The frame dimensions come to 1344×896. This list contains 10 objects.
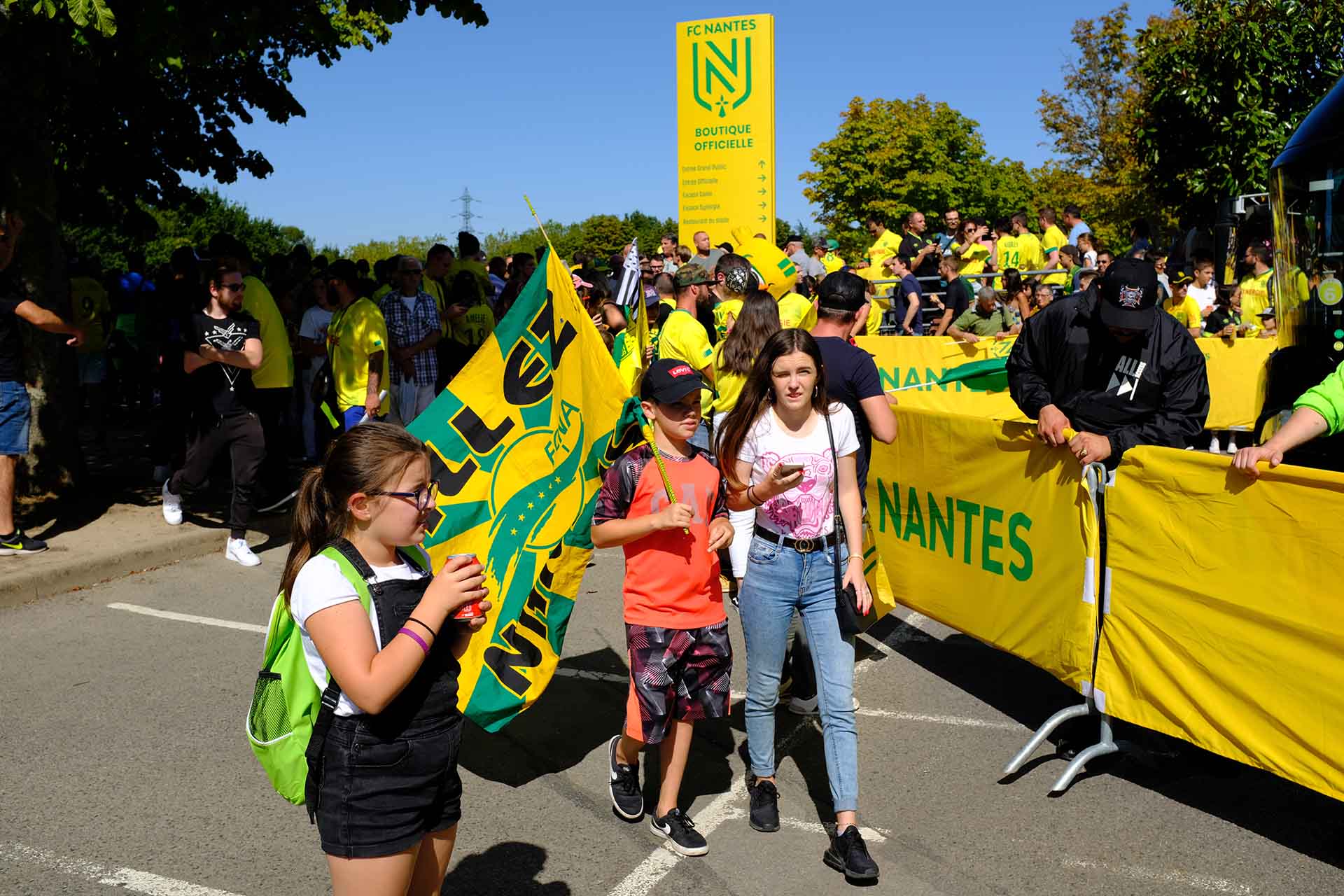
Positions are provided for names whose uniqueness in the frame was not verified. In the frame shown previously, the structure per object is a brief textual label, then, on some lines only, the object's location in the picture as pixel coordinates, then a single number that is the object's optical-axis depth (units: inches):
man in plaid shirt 396.8
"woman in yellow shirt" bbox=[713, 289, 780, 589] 227.3
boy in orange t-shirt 166.9
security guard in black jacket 197.0
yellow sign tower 845.8
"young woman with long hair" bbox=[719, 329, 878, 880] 166.1
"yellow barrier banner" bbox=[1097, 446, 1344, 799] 157.2
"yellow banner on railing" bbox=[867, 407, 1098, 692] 196.1
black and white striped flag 308.3
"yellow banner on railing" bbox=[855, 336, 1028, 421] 510.9
